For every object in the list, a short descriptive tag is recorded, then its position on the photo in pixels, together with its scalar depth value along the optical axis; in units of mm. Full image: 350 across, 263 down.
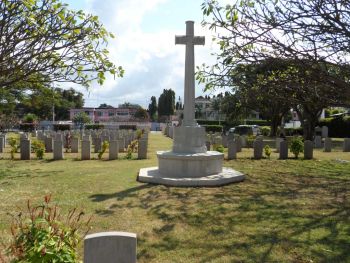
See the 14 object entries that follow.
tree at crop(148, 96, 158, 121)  106112
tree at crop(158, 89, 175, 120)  95750
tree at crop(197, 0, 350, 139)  6809
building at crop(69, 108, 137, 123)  104250
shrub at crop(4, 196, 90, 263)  3104
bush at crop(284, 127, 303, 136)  43625
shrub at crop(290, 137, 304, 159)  17125
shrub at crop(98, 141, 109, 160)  16141
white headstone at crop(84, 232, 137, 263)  3133
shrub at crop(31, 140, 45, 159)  16078
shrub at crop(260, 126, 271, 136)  44344
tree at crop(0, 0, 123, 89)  8227
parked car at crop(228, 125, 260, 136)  42762
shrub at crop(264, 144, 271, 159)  17011
